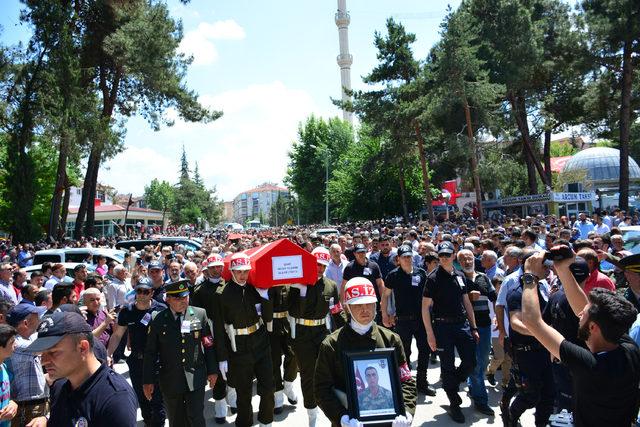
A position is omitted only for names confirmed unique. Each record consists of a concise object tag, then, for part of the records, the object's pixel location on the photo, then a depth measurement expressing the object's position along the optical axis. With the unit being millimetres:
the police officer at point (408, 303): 7461
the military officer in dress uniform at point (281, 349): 6992
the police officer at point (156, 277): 7250
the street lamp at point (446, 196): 36750
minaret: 89688
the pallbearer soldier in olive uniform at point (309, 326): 6207
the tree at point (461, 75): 24562
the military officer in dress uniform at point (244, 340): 5809
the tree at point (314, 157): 59688
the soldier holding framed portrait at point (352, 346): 3531
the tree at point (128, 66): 24562
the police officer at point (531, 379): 5184
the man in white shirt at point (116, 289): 10016
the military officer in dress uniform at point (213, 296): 6719
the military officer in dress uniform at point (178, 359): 5113
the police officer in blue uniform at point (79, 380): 2584
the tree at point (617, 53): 25547
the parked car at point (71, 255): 16156
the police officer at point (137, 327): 5910
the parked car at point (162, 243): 21359
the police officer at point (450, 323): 6285
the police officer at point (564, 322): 4434
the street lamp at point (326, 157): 50550
